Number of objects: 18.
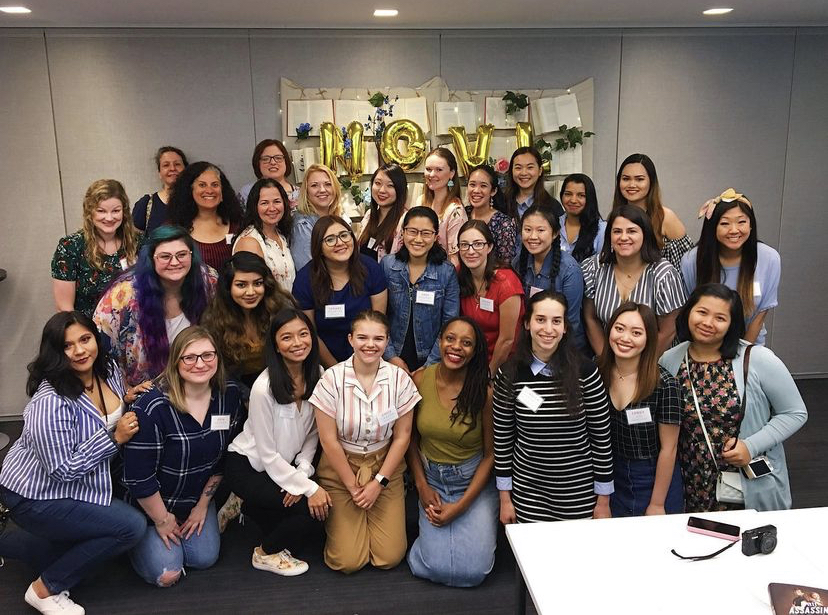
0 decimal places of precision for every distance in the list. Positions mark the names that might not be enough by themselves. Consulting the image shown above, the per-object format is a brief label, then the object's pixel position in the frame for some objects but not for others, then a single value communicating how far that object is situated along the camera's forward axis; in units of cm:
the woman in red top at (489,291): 329
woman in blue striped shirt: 267
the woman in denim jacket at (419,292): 337
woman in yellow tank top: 288
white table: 177
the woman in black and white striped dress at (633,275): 312
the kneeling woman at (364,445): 297
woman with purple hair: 311
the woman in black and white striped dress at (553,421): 268
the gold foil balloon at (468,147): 475
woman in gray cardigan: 261
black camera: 193
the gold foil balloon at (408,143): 472
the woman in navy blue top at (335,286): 335
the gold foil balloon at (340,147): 464
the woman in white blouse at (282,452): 294
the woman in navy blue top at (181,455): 284
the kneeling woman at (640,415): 264
